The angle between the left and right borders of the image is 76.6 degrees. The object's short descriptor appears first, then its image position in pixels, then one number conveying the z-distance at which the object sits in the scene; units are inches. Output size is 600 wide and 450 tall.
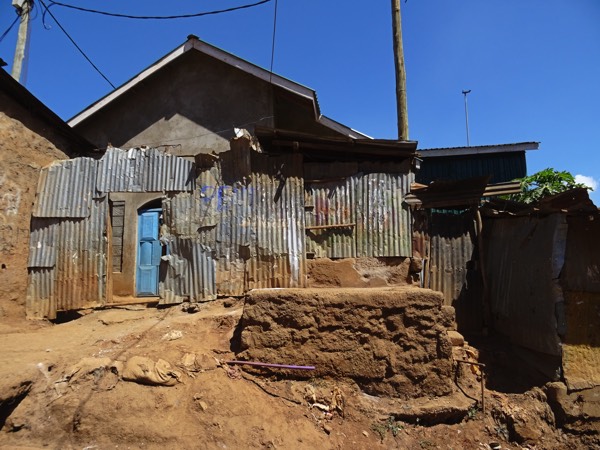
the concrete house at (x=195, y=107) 358.6
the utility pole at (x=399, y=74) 343.9
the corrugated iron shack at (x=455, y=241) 252.4
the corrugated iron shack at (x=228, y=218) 263.3
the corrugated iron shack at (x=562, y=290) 200.5
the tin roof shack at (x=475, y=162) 455.5
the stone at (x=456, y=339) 224.5
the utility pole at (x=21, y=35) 394.9
